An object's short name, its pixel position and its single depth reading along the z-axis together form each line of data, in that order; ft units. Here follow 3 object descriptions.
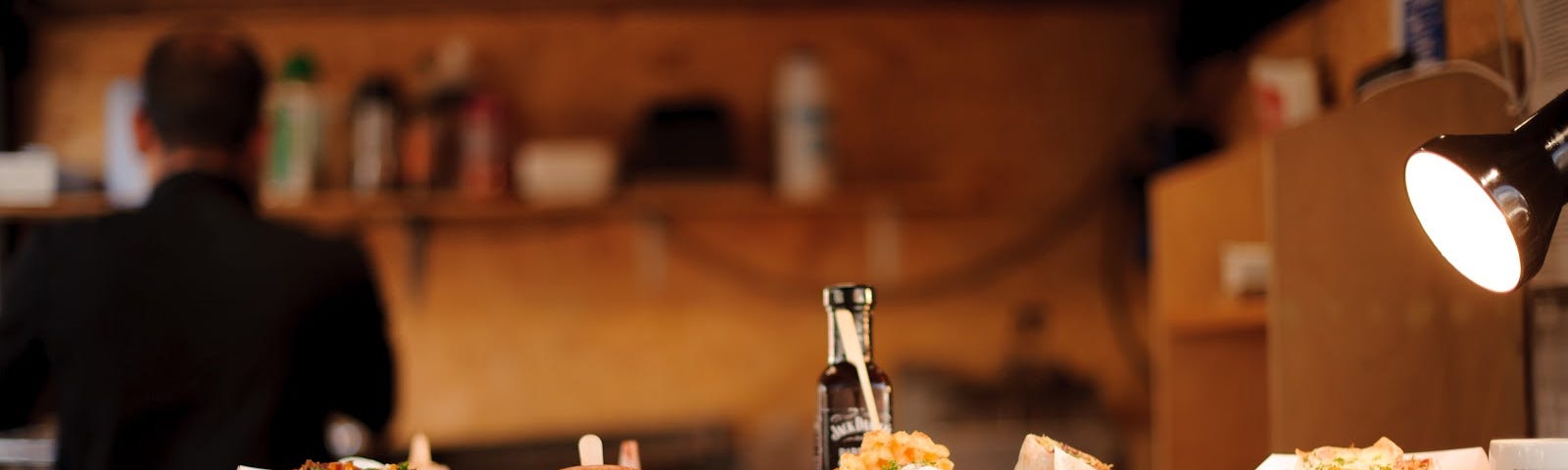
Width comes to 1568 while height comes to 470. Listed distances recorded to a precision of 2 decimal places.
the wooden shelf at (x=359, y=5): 9.70
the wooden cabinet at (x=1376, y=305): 4.33
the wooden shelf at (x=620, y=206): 8.92
